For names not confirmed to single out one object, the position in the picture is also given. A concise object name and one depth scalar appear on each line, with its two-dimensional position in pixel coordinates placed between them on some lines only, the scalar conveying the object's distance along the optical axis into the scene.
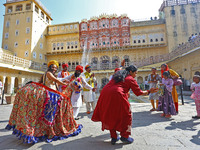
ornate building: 20.84
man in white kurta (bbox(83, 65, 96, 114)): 4.24
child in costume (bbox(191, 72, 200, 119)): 3.46
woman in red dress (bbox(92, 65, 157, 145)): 1.90
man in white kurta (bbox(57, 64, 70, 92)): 4.66
